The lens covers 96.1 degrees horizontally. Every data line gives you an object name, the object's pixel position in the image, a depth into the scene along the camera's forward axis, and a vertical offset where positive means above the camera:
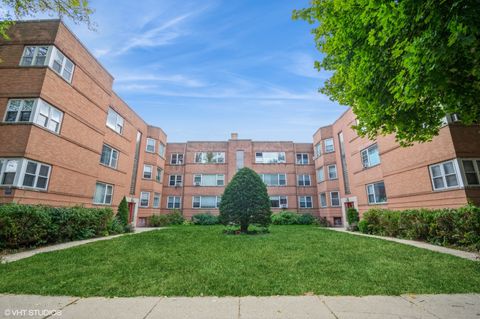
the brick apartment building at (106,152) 11.17 +3.79
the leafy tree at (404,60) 4.18 +3.38
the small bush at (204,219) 26.09 -1.41
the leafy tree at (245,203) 13.97 +0.28
